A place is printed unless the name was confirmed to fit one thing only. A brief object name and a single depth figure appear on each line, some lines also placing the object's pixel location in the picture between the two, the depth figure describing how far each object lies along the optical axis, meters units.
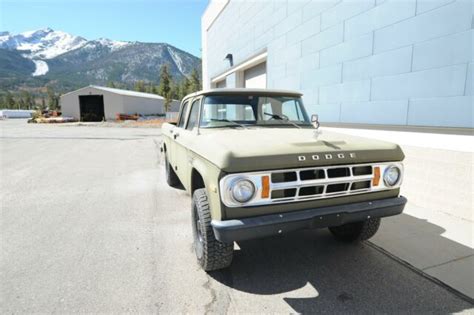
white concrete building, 4.05
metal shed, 42.38
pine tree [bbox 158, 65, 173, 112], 52.32
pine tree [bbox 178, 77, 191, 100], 57.38
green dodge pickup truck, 2.30
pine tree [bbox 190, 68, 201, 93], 52.72
